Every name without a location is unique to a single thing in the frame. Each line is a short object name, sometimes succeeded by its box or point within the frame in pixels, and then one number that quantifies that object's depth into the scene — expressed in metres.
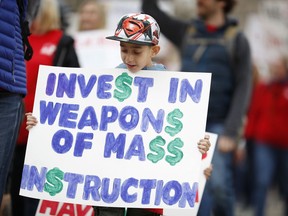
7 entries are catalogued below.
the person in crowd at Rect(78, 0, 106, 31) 17.92
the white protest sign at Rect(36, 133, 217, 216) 12.20
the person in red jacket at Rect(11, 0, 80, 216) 13.20
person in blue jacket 10.48
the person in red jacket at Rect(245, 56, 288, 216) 19.25
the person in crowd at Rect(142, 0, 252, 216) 14.22
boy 10.83
